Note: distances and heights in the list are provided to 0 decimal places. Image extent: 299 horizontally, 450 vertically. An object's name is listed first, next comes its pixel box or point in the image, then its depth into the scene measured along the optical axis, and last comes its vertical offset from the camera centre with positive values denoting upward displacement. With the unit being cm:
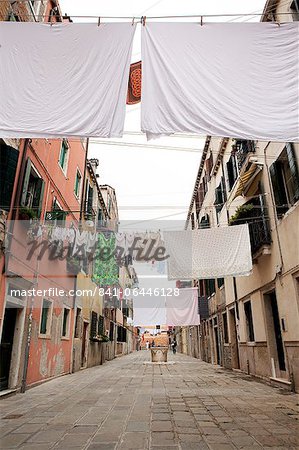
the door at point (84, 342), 1474 +1
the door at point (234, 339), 1328 +4
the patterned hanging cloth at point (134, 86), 551 +406
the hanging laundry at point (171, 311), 1861 +169
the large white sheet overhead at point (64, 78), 447 +361
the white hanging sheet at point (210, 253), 951 +246
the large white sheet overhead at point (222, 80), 439 +350
